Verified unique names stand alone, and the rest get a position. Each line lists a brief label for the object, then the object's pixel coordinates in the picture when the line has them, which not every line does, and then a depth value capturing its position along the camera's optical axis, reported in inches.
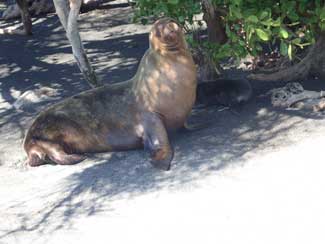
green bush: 175.6
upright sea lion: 177.5
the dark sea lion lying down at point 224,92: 208.4
